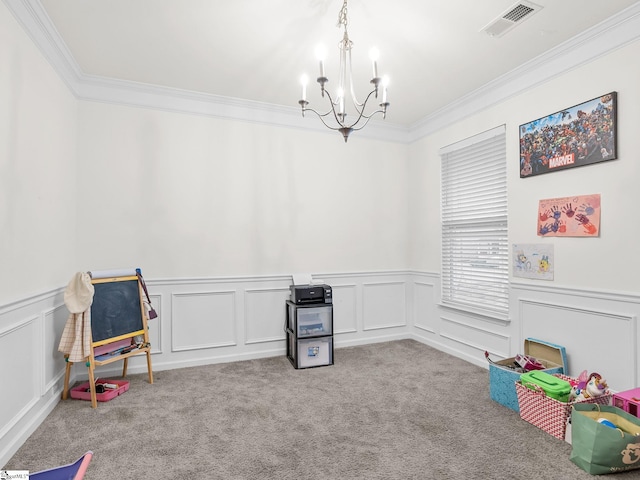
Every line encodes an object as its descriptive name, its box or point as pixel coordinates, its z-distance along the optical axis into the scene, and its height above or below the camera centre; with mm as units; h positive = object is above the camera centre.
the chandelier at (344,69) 2090 +1438
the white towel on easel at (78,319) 2740 -584
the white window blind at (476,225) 3535 +157
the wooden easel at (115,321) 2893 -676
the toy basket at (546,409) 2281 -1114
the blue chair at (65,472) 1057 -686
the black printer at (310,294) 3766 -555
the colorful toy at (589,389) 2273 -962
